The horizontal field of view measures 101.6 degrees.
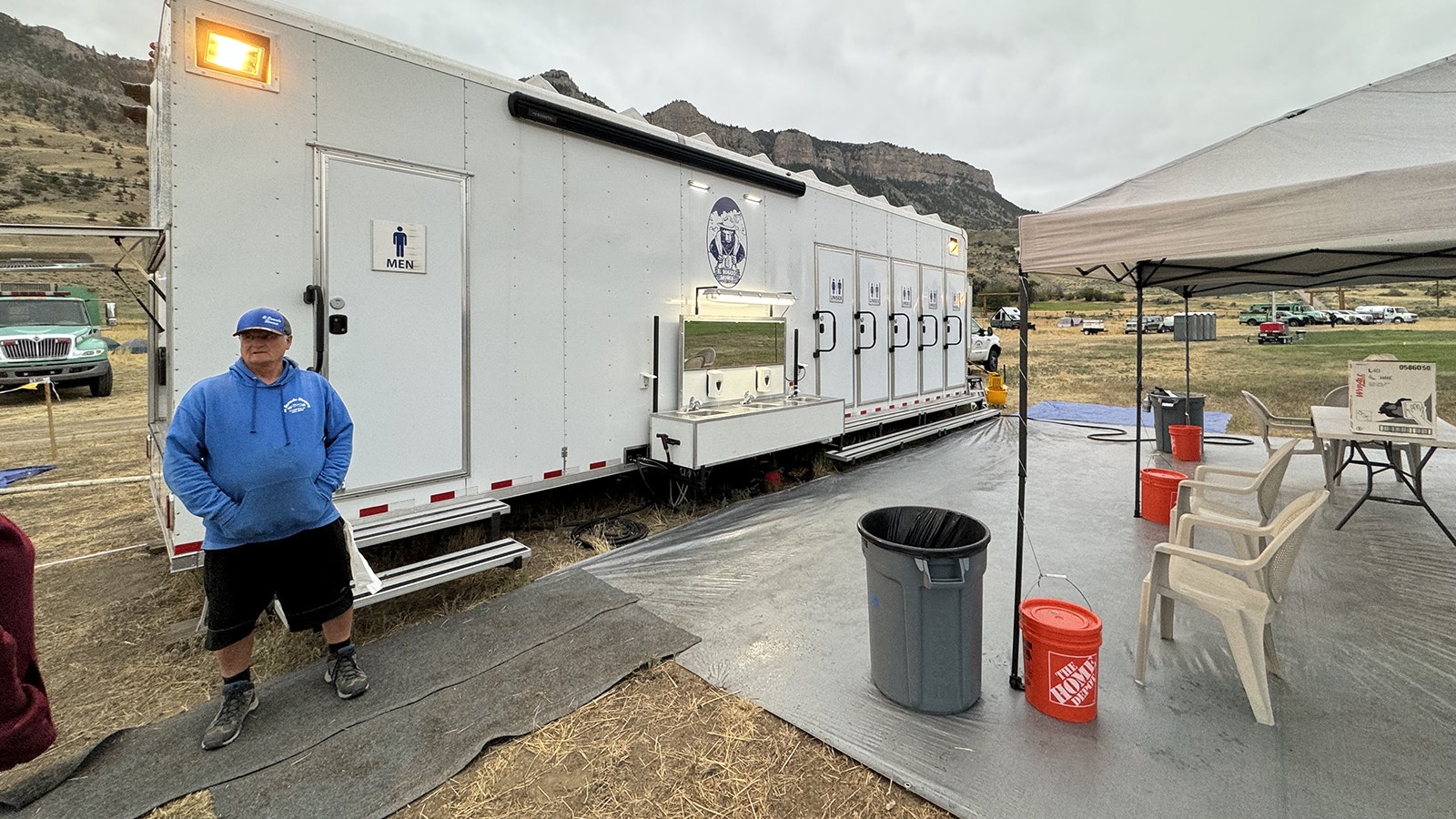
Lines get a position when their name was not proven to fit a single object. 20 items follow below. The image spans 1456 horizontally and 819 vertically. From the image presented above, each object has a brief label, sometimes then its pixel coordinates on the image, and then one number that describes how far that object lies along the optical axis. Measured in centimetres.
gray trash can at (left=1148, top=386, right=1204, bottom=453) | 782
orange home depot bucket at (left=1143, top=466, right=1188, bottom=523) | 492
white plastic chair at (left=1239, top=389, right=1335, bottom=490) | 597
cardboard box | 462
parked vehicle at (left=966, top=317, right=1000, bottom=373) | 1677
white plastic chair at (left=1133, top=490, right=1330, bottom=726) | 248
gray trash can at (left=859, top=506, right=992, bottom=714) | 245
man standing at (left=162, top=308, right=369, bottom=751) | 238
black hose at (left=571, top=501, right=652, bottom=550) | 465
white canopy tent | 244
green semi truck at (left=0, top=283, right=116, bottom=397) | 1103
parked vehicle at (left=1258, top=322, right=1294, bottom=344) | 2888
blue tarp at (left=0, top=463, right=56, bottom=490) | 643
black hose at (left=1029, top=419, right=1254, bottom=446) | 819
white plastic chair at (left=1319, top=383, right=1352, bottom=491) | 534
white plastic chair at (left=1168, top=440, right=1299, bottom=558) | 367
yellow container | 1166
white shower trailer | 305
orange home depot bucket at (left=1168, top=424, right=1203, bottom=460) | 710
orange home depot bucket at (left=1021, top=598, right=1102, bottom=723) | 246
